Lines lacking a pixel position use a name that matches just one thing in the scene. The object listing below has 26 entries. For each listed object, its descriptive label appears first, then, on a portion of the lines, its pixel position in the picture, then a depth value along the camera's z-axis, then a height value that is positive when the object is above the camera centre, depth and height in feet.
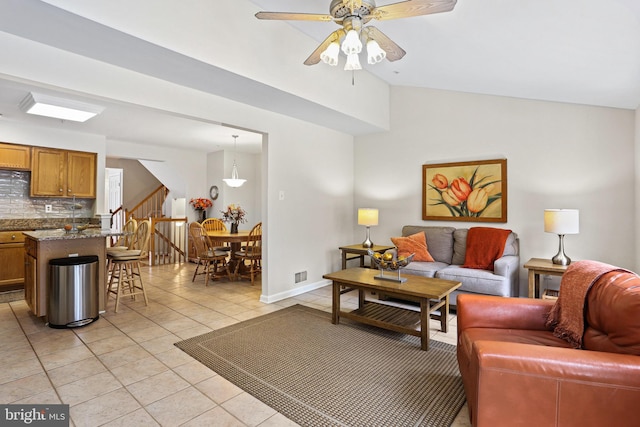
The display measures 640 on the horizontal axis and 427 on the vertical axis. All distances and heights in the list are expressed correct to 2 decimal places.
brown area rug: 6.49 -3.86
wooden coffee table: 9.27 -2.74
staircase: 23.16 -2.06
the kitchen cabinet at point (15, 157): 15.70 +2.58
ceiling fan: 6.64 +4.09
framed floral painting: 14.05 +0.95
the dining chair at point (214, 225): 21.85 -0.92
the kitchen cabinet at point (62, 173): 16.70 +1.95
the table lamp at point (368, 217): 15.62 -0.25
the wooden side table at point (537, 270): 10.95 -1.91
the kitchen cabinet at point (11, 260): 15.33 -2.34
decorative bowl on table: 10.05 -1.54
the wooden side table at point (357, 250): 14.87 -1.73
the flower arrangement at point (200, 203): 24.16 +0.58
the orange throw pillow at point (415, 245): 14.47 -1.47
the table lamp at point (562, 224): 11.08 -0.37
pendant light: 20.84 +1.89
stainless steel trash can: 10.64 -2.68
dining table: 17.39 -1.47
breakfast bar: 11.03 -1.47
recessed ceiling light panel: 11.77 +3.82
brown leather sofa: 4.50 -2.31
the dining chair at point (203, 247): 17.07 -1.88
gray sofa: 11.69 -2.15
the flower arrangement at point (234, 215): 18.78 -0.21
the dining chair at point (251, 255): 17.38 -2.33
